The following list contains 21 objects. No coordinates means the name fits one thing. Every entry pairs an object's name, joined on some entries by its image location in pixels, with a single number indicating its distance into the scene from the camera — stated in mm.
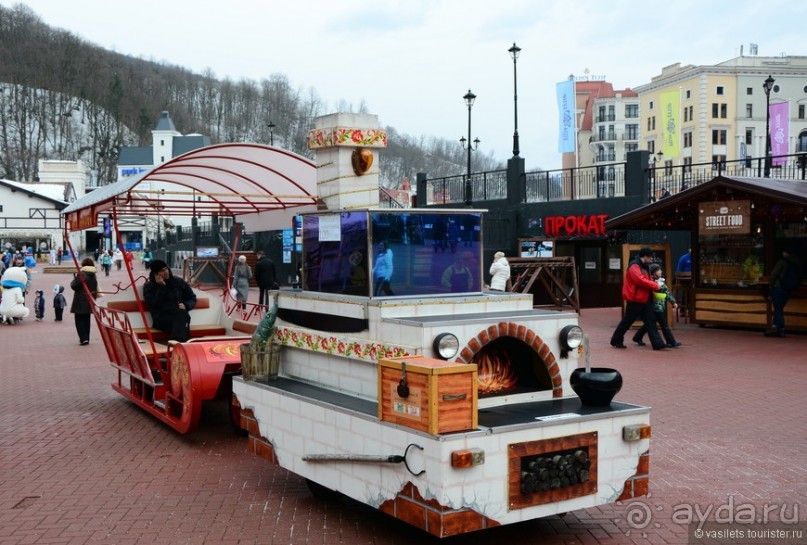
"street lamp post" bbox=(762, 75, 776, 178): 33969
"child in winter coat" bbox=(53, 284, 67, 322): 22950
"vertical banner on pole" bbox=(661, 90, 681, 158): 41906
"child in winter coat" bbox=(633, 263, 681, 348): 14945
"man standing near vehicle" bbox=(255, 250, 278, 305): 20812
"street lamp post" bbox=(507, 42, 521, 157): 29850
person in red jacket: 14540
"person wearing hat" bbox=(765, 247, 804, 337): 16000
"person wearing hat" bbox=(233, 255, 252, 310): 19922
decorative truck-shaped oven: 4770
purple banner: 35312
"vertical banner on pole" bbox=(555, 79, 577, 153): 33750
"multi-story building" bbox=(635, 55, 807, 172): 85688
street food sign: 16359
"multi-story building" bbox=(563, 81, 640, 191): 118312
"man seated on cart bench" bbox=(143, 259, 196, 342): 10234
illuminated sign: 25141
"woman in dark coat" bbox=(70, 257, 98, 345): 16486
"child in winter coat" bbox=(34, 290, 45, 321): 23156
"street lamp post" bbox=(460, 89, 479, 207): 35750
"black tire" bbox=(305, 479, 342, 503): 6242
